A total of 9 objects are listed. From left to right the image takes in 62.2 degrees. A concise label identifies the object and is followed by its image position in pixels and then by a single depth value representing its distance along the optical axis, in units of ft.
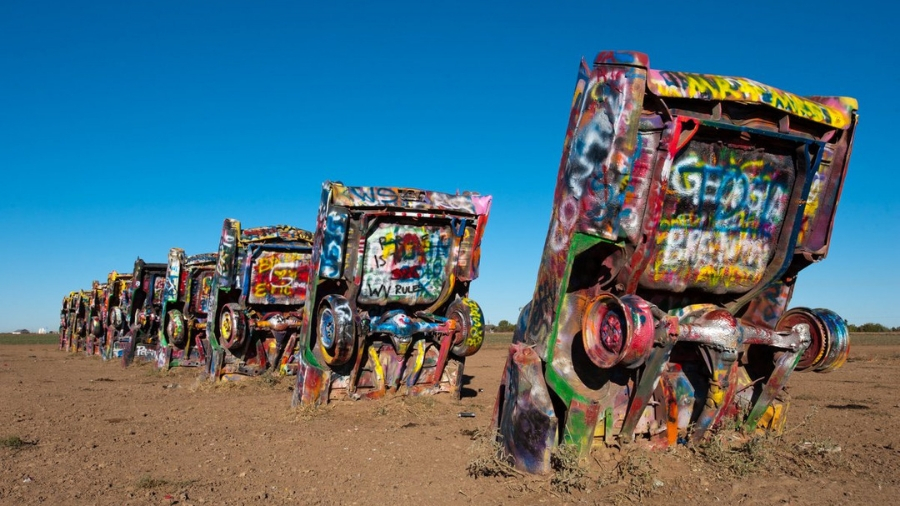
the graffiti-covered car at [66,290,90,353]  83.56
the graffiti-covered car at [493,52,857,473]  16.20
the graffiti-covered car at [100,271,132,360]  66.95
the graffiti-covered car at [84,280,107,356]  74.64
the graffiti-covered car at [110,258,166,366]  61.31
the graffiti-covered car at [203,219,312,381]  41.68
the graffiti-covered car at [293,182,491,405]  30.86
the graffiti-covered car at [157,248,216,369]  52.47
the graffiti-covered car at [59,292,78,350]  93.09
